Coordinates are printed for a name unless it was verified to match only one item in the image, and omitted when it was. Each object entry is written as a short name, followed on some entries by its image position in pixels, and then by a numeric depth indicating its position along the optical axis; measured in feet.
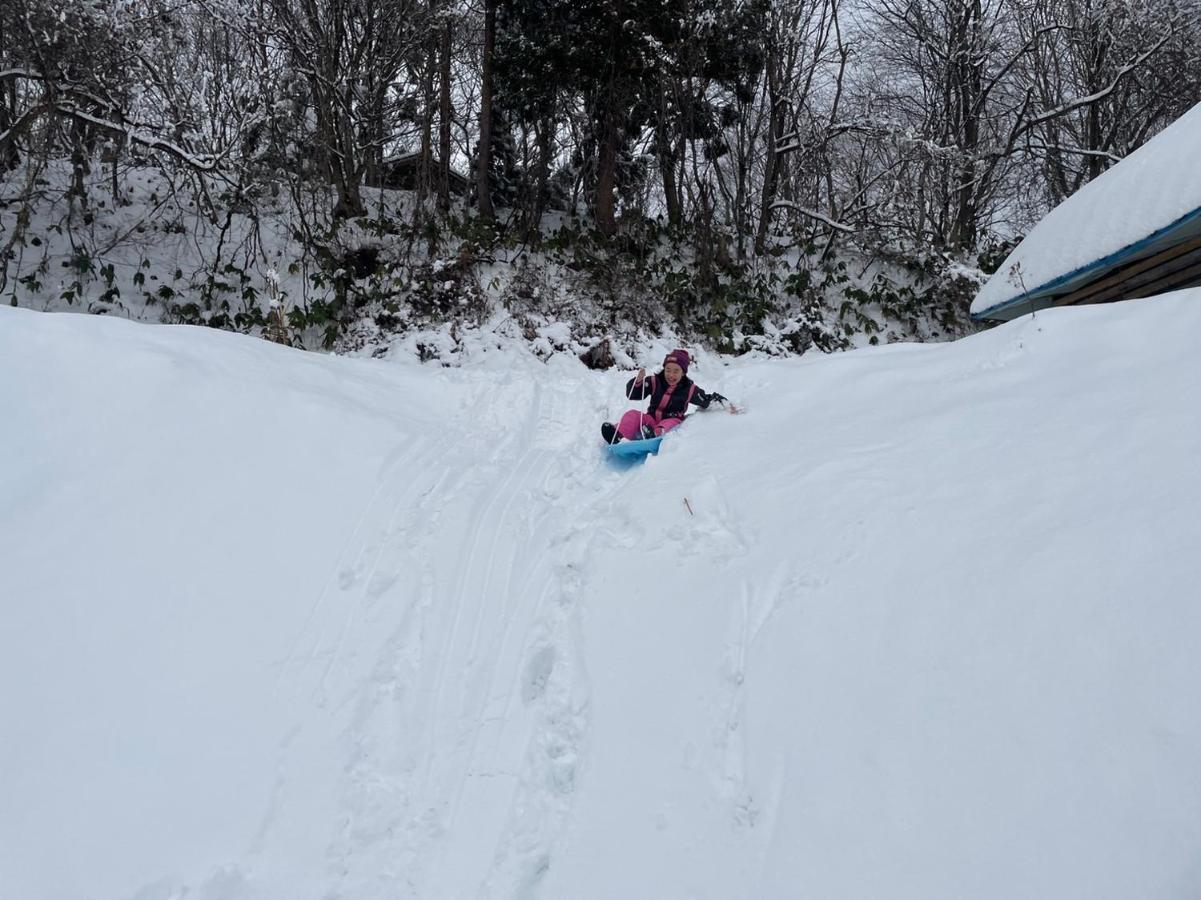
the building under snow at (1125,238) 18.24
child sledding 19.11
